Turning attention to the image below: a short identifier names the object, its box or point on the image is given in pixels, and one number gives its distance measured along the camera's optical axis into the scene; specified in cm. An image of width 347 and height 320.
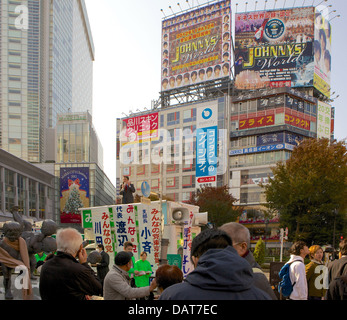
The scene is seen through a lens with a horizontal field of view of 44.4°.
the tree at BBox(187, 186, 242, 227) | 4781
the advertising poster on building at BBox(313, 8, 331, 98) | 5894
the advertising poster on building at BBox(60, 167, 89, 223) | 7681
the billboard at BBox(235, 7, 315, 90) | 5862
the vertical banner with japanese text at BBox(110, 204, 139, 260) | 1430
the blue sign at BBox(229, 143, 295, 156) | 5609
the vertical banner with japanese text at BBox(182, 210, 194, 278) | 1405
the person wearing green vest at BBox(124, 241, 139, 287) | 862
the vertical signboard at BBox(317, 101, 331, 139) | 6109
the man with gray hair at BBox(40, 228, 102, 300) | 365
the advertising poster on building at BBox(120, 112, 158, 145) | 6931
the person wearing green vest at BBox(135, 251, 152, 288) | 1030
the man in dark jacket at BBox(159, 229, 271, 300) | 213
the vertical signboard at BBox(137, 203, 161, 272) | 1366
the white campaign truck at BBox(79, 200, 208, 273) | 1377
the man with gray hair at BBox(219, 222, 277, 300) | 367
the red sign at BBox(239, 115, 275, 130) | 5784
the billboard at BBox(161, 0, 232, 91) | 6272
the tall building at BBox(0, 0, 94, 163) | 9438
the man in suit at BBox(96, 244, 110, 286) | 1045
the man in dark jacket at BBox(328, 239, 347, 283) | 482
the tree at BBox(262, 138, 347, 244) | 3125
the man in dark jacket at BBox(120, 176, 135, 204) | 1485
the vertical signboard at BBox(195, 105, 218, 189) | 6034
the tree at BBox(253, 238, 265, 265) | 2730
